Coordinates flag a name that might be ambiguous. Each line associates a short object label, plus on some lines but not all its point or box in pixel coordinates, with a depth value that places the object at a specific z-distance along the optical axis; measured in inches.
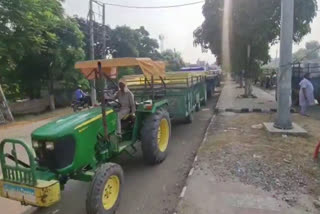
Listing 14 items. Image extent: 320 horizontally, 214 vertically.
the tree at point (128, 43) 1433.3
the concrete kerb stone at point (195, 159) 186.4
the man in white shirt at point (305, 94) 450.9
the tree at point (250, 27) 607.8
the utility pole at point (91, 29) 764.1
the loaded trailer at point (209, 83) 705.0
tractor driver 231.0
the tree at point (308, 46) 3084.2
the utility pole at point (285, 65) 331.3
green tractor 145.3
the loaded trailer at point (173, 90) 320.1
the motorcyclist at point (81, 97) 529.4
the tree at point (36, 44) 514.3
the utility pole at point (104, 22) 846.0
